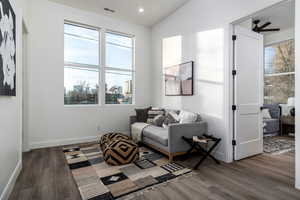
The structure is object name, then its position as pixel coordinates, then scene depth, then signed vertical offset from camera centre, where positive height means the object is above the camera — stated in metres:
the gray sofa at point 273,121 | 4.52 -0.65
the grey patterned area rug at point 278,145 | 3.31 -1.09
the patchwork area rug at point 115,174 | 1.85 -1.09
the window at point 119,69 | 4.30 +0.87
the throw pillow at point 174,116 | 3.36 -0.38
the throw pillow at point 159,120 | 3.59 -0.51
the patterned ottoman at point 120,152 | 2.51 -0.88
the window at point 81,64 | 3.80 +0.88
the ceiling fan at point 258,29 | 3.90 +1.77
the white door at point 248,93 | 2.80 +0.12
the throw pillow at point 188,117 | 3.00 -0.37
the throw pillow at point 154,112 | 3.95 -0.34
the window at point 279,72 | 5.05 +0.93
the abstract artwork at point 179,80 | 3.49 +0.48
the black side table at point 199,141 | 2.53 -0.72
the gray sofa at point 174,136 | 2.66 -0.68
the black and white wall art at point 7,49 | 1.46 +0.53
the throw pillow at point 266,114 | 4.82 -0.47
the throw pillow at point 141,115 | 4.06 -0.43
